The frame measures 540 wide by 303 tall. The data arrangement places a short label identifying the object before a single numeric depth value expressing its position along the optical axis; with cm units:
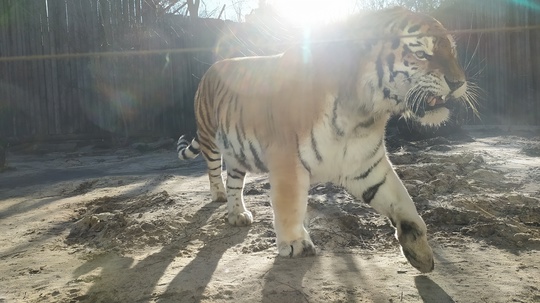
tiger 301
